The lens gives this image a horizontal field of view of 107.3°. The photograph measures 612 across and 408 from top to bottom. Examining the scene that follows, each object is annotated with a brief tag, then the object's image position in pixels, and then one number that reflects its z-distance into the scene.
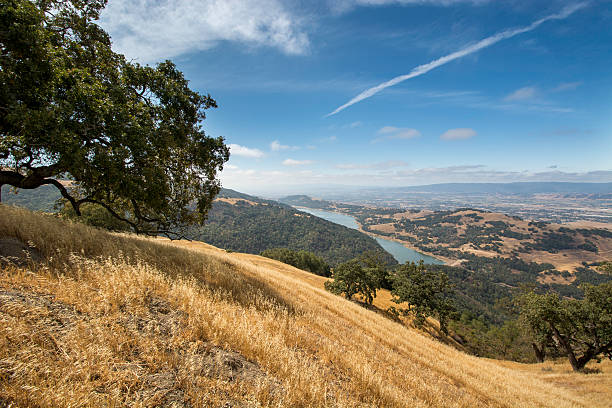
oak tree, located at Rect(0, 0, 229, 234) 6.68
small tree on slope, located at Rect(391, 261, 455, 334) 32.81
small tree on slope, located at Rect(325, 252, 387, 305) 36.66
